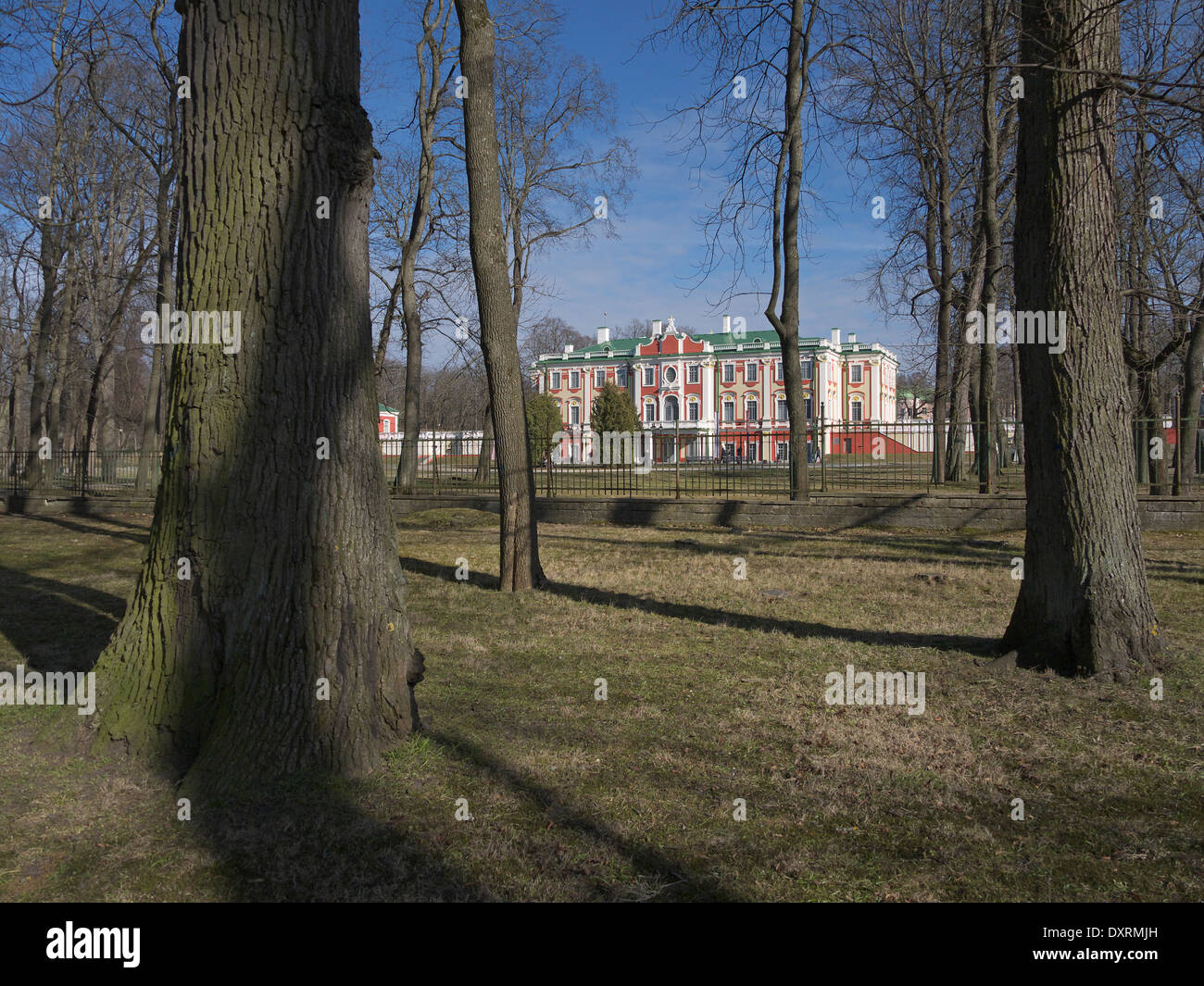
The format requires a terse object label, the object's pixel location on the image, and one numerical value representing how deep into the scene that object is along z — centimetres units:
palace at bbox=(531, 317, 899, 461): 6788
